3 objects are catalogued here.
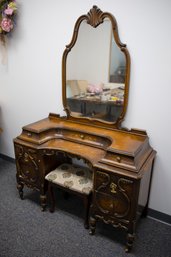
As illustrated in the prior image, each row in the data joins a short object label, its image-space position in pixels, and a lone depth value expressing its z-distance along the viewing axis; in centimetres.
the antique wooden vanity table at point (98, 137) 144
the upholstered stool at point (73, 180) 169
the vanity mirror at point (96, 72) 168
